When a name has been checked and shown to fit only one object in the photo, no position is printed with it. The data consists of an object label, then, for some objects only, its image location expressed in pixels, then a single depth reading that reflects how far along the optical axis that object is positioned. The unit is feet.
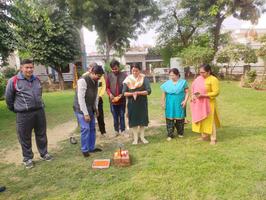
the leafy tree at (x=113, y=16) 50.47
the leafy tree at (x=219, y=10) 52.44
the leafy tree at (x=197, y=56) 50.51
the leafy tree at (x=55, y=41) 48.58
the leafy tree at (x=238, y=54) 48.03
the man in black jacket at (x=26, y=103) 11.37
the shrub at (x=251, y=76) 38.79
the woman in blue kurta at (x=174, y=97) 14.03
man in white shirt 12.07
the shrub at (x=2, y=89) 40.76
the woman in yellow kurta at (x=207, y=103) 13.10
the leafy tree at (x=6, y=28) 21.04
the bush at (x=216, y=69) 53.48
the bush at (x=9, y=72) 55.09
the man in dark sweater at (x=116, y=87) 14.76
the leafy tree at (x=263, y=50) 36.44
